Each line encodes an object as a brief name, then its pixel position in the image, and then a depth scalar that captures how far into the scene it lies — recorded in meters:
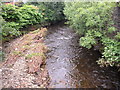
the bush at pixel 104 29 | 5.15
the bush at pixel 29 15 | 9.33
